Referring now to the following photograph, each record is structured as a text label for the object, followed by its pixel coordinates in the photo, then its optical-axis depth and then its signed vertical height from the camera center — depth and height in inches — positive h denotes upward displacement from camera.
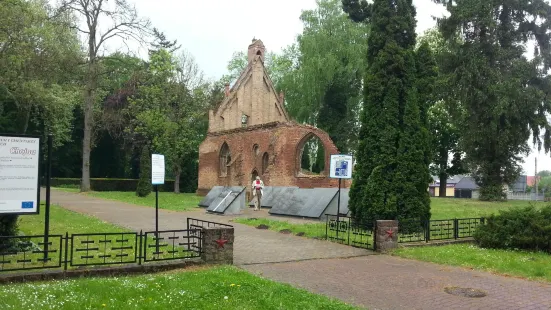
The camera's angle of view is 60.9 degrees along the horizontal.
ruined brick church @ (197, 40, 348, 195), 1232.8 +93.7
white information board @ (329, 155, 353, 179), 604.7 +10.9
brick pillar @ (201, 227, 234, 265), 358.0 -56.2
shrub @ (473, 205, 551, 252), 460.4 -52.4
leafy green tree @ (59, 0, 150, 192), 1306.8 +335.6
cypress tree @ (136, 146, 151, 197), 1277.8 -21.8
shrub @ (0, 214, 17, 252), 358.9 -47.0
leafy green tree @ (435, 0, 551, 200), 1185.0 +255.9
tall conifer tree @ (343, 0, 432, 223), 565.9 +60.5
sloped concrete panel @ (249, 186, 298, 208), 897.4 -42.5
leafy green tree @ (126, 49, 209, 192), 1622.8 +227.1
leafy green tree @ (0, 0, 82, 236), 759.1 +201.7
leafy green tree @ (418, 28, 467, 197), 1678.6 +156.0
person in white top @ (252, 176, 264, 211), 932.6 -36.6
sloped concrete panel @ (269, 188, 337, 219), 753.0 -48.8
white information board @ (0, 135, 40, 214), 324.8 -5.4
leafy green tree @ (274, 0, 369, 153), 1701.5 +372.4
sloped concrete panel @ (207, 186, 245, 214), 820.6 -54.6
